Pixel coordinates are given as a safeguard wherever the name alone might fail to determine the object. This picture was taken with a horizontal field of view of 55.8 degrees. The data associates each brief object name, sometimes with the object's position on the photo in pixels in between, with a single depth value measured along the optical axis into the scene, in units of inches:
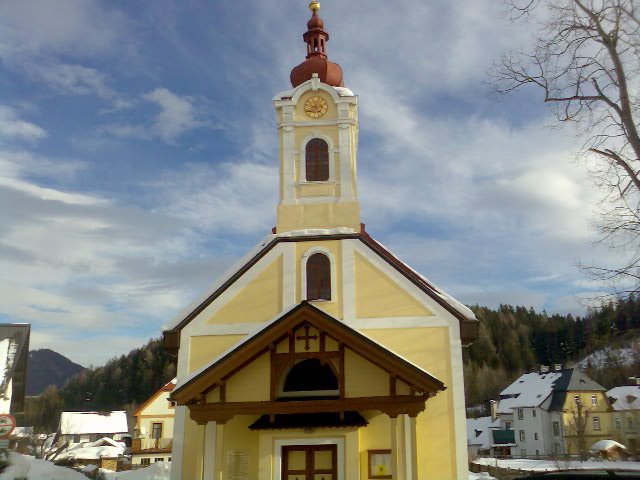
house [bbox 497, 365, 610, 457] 2390.5
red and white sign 623.5
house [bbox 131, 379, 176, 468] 1993.1
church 599.2
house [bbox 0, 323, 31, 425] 1248.4
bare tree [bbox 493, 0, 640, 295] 485.1
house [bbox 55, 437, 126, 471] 1995.6
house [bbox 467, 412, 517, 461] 2672.2
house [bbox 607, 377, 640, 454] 2295.8
